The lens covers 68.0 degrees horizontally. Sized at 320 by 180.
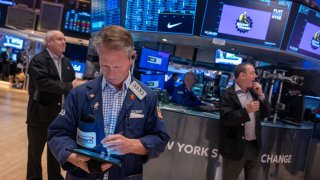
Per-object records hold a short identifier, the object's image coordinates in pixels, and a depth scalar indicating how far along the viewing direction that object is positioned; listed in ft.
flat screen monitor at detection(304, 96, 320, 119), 12.95
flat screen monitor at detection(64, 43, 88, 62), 39.61
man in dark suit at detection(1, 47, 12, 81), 36.06
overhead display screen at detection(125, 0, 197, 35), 9.85
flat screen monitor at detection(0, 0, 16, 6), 28.59
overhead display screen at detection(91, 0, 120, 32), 11.09
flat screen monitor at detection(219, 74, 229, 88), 13.89
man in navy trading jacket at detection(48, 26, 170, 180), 3.35
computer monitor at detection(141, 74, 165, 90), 10.74
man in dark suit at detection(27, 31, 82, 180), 7.66
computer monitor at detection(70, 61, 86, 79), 30.24
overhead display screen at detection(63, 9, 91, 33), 27.21
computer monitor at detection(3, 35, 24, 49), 41.06
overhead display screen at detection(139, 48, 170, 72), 10.85
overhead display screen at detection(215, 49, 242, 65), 13.60
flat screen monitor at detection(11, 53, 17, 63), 39.39
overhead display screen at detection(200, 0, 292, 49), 9.72
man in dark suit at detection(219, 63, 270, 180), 7.86
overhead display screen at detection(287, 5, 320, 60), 10.24
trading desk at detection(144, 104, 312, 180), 9.45
